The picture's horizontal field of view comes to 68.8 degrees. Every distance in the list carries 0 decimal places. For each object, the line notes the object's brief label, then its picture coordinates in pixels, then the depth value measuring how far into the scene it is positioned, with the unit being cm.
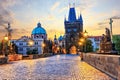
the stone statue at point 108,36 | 1217
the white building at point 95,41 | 5683
